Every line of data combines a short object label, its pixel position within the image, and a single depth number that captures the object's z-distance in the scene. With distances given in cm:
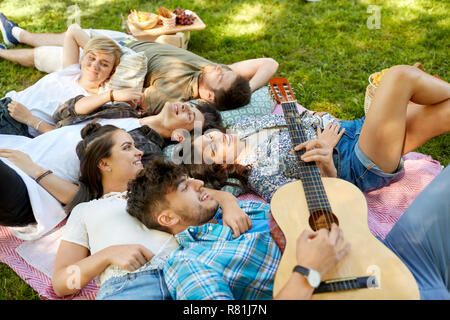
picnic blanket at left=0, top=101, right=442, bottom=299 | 246
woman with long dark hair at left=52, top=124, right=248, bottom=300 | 203
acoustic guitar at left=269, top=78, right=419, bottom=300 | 168
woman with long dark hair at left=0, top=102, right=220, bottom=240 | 248
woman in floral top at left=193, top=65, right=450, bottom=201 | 248
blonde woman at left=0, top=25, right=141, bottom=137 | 346
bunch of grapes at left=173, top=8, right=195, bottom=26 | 470
